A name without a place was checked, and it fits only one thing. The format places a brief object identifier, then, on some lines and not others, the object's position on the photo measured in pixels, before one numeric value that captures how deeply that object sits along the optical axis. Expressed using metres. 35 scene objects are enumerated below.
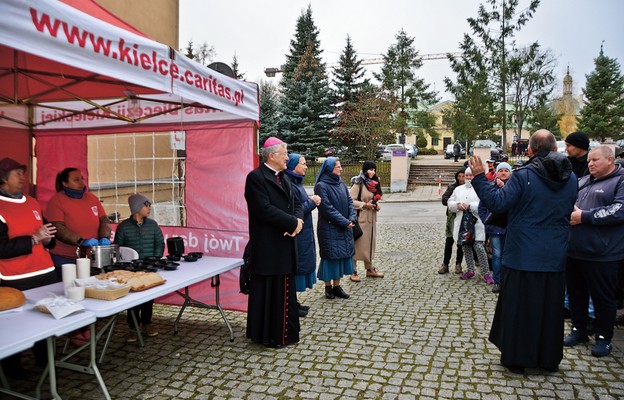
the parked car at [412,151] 40.38
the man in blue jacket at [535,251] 3.58
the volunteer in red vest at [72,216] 4.79
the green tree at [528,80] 29.23
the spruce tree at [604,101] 39.91
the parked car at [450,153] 37.22
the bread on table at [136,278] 3.49
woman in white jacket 6.62
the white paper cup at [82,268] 3.52
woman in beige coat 6.86
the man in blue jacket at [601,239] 4.04
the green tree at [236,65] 37.31
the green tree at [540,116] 31.27
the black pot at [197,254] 4.84
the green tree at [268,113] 30.45
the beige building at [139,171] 5.86
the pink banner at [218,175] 5.30
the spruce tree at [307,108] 28.95
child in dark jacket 4.72
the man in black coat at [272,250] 4.20
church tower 54.66
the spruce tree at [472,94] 29.55
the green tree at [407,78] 40.47
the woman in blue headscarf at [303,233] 5.26
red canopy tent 2.90
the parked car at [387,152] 33.57
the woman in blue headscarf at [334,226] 5.90
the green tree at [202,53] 36.78
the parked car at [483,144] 24.15
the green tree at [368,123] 29.59
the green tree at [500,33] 29.23
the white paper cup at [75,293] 3.17
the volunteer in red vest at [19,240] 3.58
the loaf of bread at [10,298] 2.98
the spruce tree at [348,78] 32.38
